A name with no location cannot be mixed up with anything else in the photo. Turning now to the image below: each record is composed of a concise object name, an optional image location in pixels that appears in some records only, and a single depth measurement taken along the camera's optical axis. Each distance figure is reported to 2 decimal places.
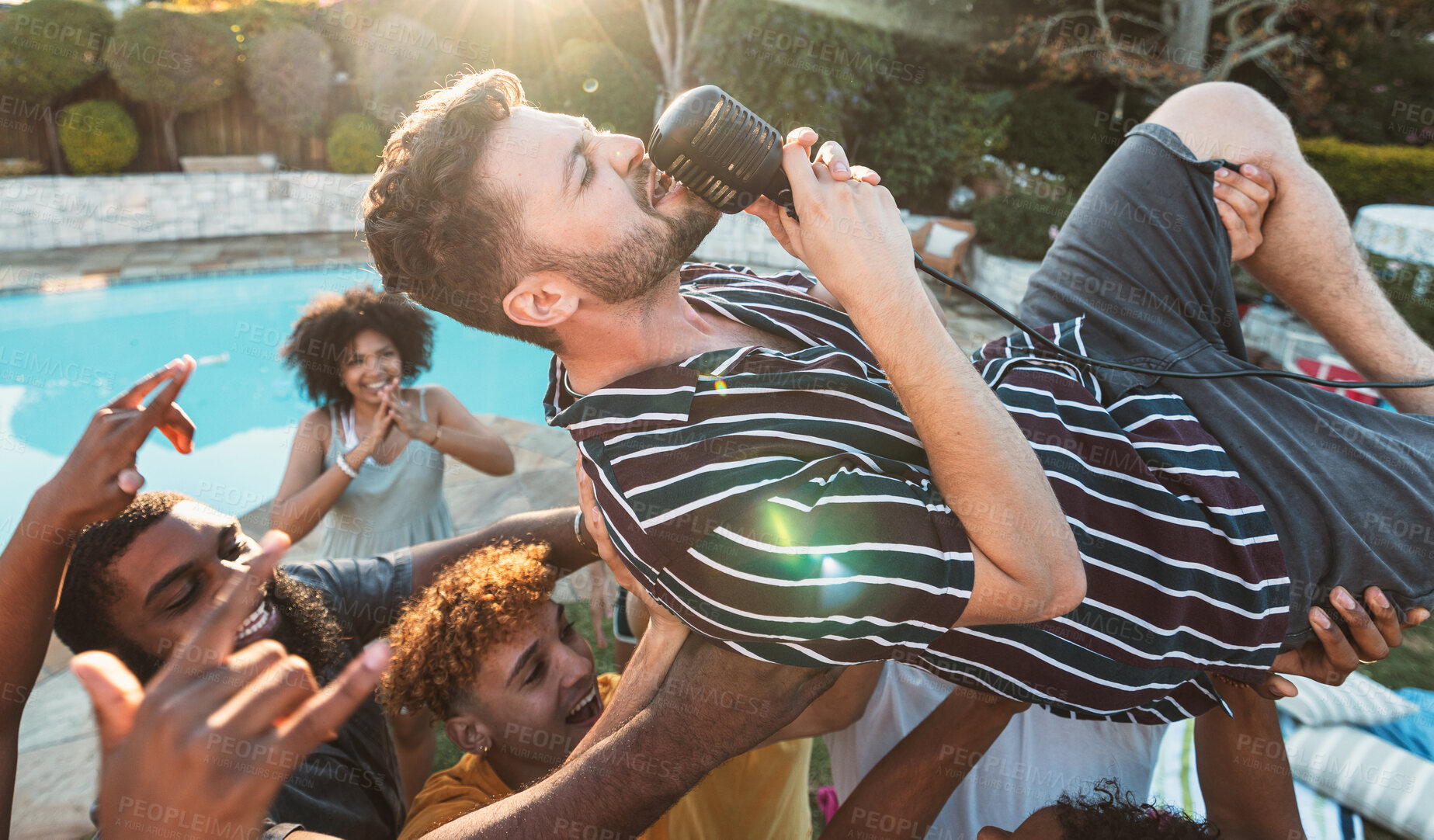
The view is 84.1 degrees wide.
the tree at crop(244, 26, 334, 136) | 13.06
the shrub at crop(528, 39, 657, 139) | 12.24
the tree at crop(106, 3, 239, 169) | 12.16
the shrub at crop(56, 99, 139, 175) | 11.84
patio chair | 9.88
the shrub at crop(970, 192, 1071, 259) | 9.73
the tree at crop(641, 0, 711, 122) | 11.27
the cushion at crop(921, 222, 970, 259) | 9.91
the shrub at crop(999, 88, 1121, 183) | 12.09
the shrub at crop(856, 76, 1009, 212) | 11.46
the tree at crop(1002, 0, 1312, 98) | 10.19
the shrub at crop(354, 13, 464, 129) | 13.38
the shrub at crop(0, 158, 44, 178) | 11.50
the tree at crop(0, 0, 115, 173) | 11.41
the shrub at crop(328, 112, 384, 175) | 13.14
